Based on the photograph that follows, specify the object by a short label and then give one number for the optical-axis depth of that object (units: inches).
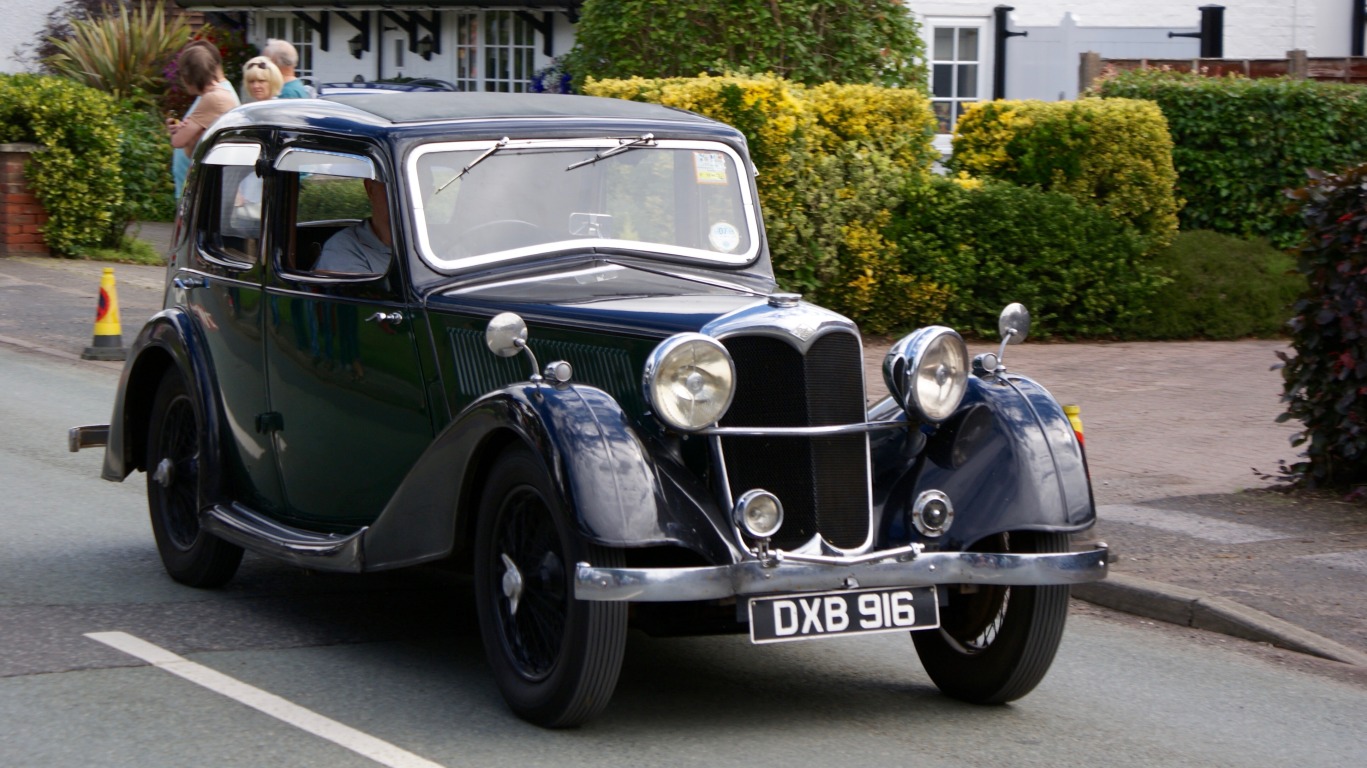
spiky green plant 952.3
